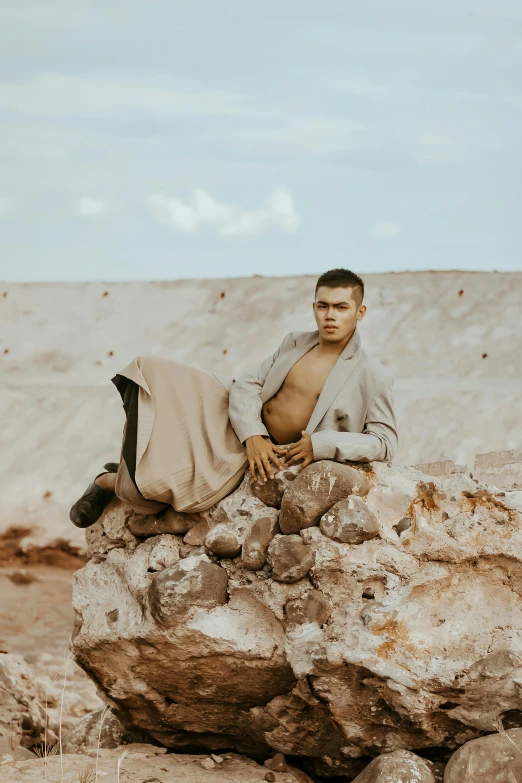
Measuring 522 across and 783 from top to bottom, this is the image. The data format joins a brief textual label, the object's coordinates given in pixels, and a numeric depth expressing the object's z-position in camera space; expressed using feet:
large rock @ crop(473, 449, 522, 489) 20.67
